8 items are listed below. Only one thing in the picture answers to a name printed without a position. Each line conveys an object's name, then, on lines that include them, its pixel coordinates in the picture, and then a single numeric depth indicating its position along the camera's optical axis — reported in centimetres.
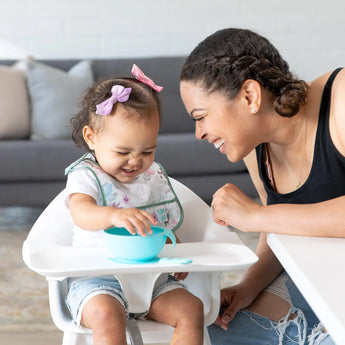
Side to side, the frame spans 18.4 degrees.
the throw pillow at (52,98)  400
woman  177
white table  132
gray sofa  364
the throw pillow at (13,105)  396
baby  168
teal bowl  157
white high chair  154
